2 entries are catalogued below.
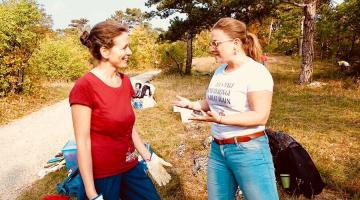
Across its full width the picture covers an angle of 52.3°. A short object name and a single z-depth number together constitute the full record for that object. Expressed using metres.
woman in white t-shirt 2.53
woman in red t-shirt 2.37
